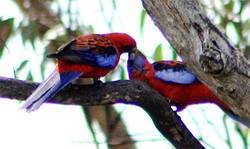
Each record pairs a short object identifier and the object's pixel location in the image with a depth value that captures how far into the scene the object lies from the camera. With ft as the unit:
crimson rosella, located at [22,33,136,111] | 27.09
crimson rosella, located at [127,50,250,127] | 35.50
